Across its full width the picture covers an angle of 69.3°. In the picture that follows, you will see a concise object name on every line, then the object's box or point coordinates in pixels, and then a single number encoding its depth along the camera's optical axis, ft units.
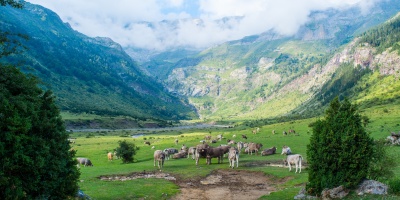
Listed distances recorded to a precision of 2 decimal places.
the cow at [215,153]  167.94
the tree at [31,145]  51.98
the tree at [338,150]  76.54
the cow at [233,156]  151.12
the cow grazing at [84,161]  185.03
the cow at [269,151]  192.03
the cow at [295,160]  132.09
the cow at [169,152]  201.48
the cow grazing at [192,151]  191.21
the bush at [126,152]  189.26
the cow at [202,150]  168.62
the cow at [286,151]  181.85
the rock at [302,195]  81.25
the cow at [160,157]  154.14
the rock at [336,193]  75.66
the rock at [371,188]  72.90
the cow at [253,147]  200.54
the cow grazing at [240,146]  208.89
